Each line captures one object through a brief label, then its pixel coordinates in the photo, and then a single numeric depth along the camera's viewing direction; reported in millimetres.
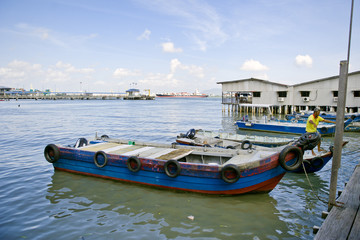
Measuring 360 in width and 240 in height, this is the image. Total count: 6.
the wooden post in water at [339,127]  6156
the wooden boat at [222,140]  14595
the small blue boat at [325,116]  26625
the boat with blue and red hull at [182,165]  8141
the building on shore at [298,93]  34031
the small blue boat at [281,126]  22212
